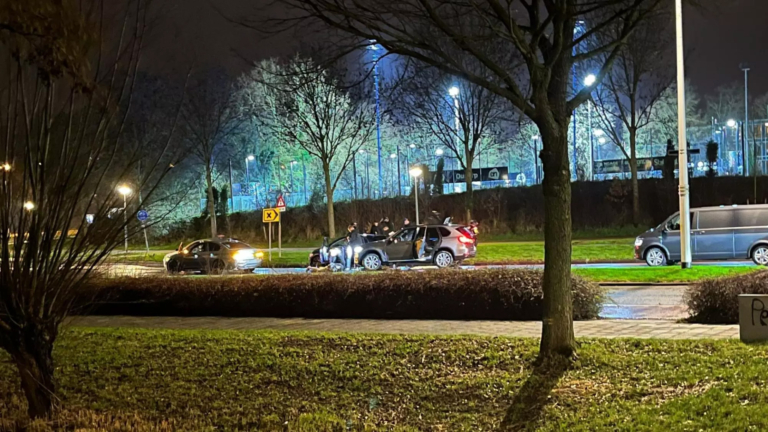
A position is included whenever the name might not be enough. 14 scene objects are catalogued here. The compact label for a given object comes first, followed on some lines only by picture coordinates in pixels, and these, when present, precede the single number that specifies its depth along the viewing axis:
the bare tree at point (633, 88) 32.91
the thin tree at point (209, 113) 44.59
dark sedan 28.19
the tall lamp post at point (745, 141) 43.86
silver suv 23.88
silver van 20.06
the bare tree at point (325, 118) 38.38
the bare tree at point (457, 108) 36.72
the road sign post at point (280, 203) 29.97
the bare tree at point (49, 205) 6.63
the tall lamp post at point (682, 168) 18.78
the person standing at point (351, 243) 24.59
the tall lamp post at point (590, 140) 47.13
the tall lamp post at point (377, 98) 36.38
